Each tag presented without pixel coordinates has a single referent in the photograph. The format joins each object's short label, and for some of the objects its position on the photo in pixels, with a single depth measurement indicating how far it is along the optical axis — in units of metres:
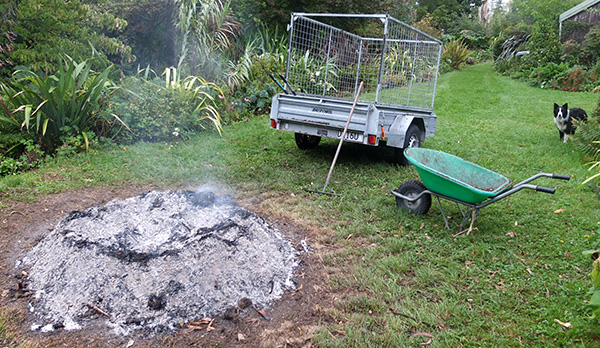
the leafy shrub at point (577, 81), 11.71
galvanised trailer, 5.07
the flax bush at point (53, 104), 5.14
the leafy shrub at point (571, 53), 13.22
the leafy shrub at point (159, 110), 6.23
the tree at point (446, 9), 27.58
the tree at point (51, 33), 5.66
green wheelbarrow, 3.46
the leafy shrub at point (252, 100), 8.41
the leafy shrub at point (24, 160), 4.85
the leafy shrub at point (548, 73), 12.64
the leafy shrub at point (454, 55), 17.69
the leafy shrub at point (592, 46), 12.58
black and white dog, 6.41
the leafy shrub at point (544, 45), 13.70
